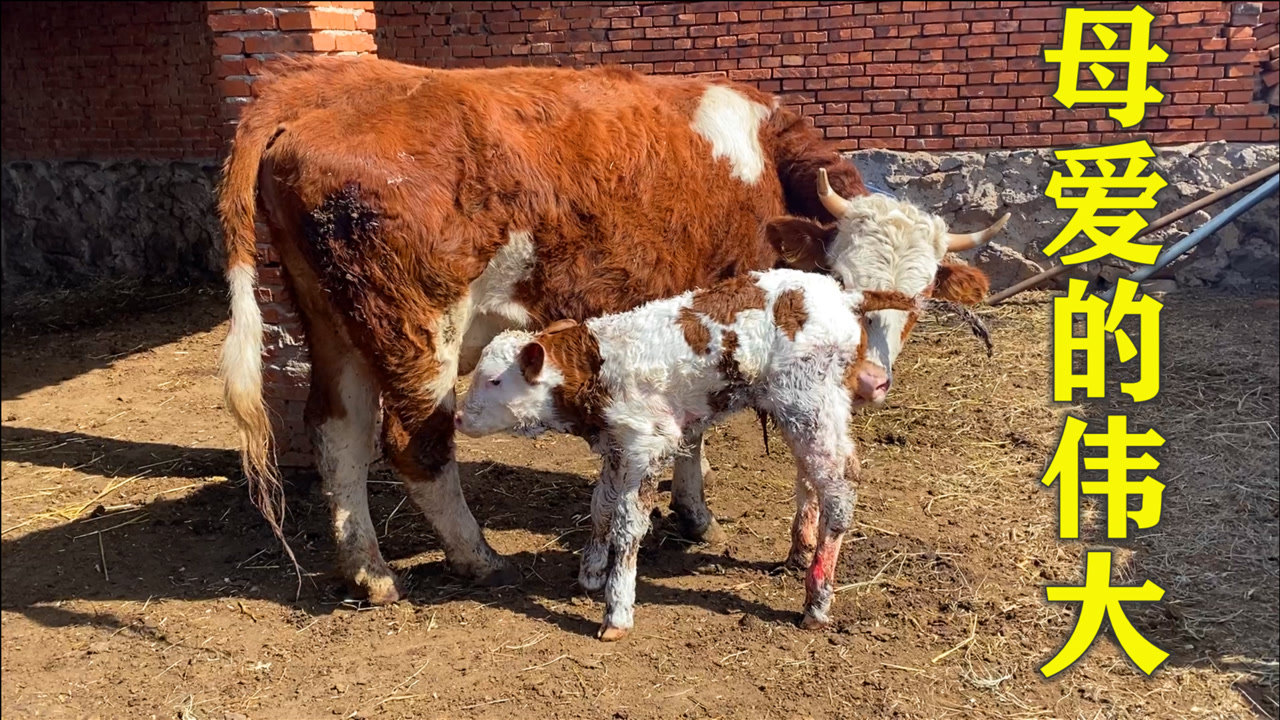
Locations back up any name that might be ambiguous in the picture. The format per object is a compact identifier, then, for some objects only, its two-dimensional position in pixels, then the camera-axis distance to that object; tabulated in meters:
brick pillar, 4.79
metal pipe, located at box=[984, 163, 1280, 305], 6.94
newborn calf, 3.80
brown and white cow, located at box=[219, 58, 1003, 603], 3.80
